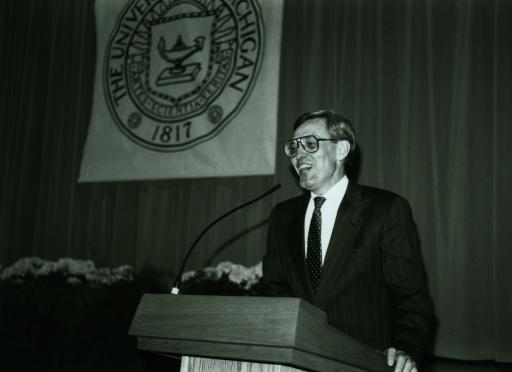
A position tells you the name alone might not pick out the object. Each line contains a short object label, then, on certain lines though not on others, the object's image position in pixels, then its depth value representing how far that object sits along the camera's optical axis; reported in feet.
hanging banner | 15.39
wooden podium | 3.90
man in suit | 6.30
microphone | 5.58
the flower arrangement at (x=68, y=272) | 13.87
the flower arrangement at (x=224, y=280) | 12.07
